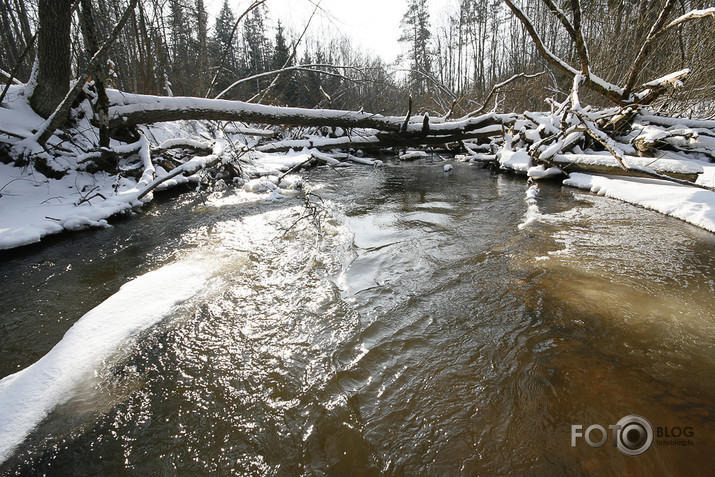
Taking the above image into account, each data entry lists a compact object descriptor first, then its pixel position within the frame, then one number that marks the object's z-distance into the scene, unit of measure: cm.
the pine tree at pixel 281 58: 2483
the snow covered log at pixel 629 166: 445
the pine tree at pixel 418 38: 2816
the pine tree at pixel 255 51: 3002
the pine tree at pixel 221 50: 2597
